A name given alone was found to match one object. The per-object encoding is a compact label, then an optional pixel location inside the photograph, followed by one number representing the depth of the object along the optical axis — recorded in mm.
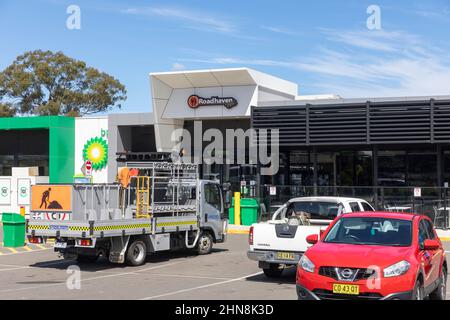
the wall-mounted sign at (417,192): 24125
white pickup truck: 12664
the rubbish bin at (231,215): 27092
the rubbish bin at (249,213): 26500
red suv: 8719
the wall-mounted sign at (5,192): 32344
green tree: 61219
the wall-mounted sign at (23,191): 31933
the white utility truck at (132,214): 14562
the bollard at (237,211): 26828
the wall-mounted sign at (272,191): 27016
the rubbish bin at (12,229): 19544
